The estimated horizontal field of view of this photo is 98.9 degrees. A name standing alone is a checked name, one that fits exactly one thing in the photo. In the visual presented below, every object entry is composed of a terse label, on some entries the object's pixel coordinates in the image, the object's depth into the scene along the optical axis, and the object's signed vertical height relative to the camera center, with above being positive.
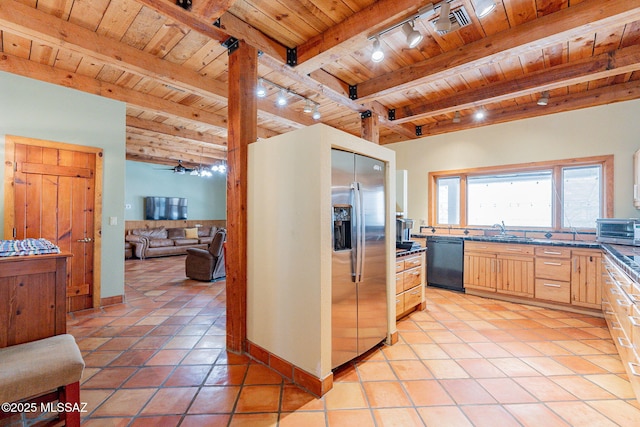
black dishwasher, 4.31 -0.75
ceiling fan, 7.39 +1.27
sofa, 7.20 -0.71
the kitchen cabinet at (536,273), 3.28 -0.75
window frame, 3.66 +0.61
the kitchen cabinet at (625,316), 1.74 -0.77
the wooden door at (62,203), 2.98 +0.15
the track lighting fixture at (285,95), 3.33 +1.61
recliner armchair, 4.83 -0.83
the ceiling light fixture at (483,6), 1.89 +1.46
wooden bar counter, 1.57 -0.49
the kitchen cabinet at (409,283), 2.97 -0.78
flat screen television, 8.30 +0.25
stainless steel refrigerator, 2.07 -0.34
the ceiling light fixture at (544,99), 3.59 +1.54
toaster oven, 3.15 -0.17
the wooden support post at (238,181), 2.41 +0.31
